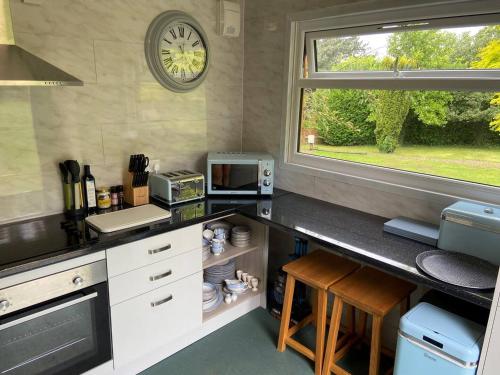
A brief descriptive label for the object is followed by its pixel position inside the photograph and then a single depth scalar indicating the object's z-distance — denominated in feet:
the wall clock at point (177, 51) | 7.66
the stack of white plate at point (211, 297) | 7.97
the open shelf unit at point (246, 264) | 7.97
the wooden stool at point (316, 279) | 6.51
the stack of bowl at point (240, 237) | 8.39
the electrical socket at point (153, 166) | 8.16
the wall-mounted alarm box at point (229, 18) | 8.55
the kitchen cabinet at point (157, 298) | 6.07
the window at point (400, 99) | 6.06
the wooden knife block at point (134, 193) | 7.43
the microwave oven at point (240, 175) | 8.18
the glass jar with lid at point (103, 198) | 7.13
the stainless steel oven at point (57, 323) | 4.92
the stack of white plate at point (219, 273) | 8.63
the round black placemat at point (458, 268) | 4.79
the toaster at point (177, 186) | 7.55
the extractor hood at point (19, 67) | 4.61
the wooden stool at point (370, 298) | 5.91
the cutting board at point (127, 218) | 6.16
